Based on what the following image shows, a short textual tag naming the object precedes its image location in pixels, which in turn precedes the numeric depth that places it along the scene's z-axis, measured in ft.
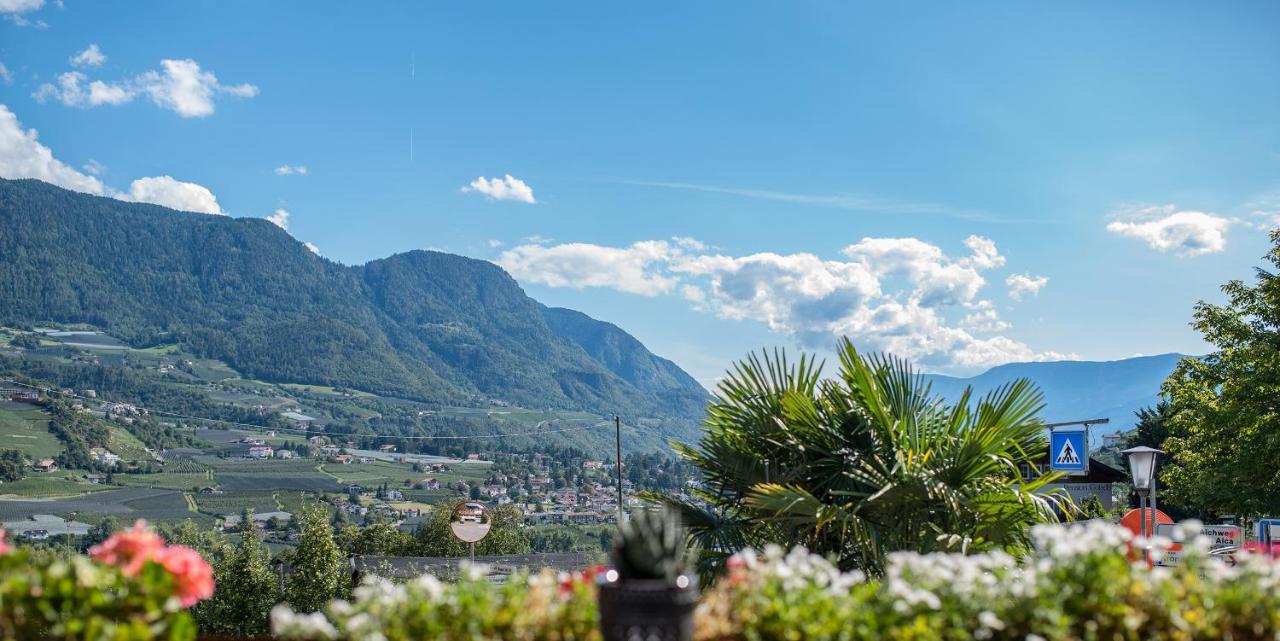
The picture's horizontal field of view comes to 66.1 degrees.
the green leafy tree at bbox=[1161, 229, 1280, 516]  69.15
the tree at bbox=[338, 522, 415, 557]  160.66
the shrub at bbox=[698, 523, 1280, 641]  12.78
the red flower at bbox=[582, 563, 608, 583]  14.60
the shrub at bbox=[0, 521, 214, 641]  11.70
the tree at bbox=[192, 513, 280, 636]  110.32
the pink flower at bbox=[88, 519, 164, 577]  12.30
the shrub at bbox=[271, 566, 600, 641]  12.73
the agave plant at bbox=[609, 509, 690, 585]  12.53
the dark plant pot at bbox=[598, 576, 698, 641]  12.11
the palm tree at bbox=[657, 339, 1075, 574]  23.50
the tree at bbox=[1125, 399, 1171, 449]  141.38
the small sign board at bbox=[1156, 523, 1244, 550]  53.26
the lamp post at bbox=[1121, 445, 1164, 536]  42.39
